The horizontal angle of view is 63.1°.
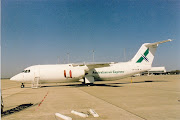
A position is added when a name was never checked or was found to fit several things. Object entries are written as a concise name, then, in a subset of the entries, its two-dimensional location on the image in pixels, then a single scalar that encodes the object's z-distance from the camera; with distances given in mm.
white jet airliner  19859
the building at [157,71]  82450
